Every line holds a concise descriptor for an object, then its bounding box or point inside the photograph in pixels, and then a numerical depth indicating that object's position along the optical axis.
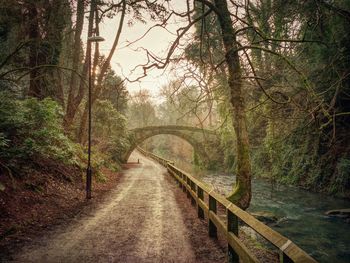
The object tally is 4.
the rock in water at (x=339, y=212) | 10.63
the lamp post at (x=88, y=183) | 10.17
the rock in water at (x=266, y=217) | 10.36
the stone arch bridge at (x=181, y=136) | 32.00
